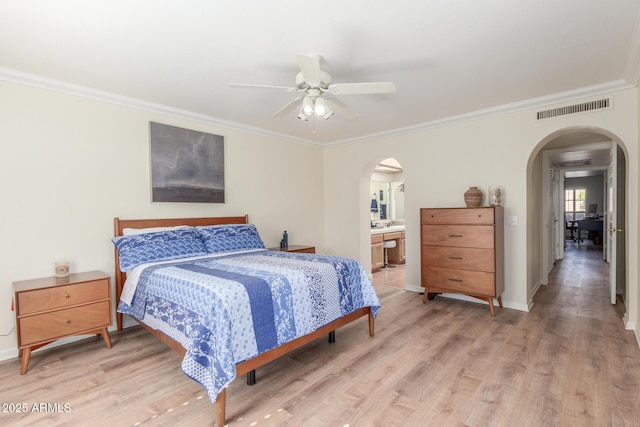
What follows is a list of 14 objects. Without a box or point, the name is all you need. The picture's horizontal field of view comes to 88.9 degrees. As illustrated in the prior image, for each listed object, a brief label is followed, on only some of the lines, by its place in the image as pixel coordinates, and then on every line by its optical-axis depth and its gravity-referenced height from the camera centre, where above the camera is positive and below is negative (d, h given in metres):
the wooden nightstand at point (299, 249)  4.65 -0.57
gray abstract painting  3.76 +0.56
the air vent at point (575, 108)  3.33 +1.03
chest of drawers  3.73 -0.54
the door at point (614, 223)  3.86 -0.22
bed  1.97 -0.64
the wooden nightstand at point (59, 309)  2.51 -0.79
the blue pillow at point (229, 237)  3.71 -0.33
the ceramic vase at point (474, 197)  3.97 +0.11
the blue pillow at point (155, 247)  3.10 -0.36
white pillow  3.38 -0.20
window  12.33 +0.03
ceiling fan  2.26 +0.91
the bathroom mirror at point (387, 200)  7.58 +0.18
